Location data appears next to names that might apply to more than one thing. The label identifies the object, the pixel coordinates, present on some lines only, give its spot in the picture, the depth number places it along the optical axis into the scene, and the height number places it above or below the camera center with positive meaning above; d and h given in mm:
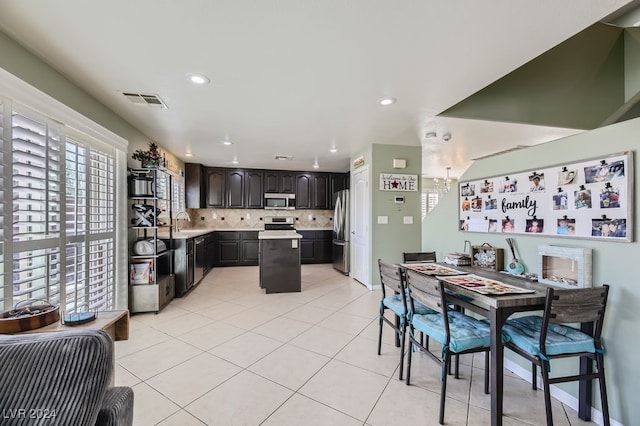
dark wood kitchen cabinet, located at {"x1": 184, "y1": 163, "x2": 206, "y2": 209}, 6078 +616
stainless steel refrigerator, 5617 -447
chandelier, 9468 +998
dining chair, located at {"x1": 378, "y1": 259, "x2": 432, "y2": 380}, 2074 -789
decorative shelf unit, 3334 -462
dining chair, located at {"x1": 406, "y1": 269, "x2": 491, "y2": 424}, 1682 -783
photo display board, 1601 +88
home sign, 4492 +504
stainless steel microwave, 6680 +264
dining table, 1501 -549
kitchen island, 4367 -857
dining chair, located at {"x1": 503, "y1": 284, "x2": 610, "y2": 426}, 1451 -735
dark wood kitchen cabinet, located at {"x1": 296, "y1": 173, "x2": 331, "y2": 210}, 6945 +545
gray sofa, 825 -535
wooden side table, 1353 -606
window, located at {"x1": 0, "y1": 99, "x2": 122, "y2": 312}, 1757 -28
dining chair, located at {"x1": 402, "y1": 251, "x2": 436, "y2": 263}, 2833 -478
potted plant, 3412 +697
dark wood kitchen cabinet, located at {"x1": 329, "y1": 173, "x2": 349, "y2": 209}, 7145 +795
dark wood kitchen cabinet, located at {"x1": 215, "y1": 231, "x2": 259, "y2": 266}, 6430 -886
